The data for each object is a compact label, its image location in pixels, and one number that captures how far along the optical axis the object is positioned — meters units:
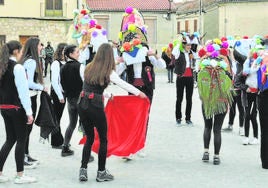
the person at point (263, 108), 7.77
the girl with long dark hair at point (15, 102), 6.55
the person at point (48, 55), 29.33
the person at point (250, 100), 8.97
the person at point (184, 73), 11.65
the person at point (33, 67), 7.51
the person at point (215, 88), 7.92
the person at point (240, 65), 9.68
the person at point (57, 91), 8.59
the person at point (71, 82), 8.26
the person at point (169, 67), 24.70
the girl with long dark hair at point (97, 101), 6.76
